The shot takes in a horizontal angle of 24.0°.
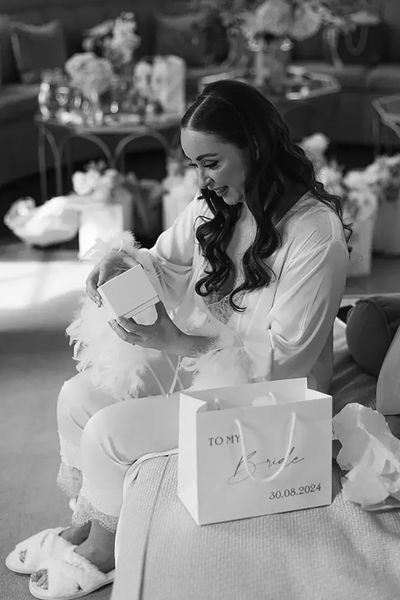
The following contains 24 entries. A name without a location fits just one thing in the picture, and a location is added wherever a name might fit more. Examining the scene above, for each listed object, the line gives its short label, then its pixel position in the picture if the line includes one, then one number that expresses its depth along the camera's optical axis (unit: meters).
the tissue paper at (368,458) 1.53
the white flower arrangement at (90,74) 4.13
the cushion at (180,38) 6.19
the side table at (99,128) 4.22
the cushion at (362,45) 6.30
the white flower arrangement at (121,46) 4.42
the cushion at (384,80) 6.07
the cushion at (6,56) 5.66
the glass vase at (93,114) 4.24
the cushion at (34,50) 5.66
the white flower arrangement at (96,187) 3.98
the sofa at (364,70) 6.13
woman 1.70
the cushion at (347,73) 6.17
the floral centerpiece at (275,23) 4.35
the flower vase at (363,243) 3.86
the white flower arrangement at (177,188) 4.01
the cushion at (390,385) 1.78
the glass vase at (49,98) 4.26
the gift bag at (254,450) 1.43
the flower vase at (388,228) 4.07
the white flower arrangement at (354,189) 3.83
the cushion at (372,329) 1.95
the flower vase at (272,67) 4.64
